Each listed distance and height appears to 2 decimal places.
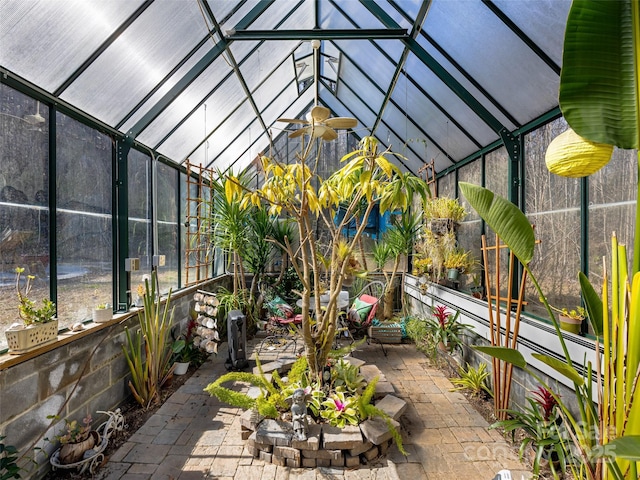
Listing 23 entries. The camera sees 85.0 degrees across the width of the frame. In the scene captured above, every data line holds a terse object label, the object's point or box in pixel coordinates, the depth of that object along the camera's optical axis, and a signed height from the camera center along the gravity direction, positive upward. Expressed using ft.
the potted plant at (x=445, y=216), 15.24 +0.98
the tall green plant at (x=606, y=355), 3.92 -1.36
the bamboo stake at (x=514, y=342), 8.74 -2.64
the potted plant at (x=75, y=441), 7.35 -4.39
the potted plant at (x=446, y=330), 13.04 -3.49
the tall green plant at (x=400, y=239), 19.36 -0.02
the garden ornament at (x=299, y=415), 7.91 -4.03
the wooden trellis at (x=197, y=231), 17.08 +0.44
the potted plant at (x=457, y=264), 15.01 -1.10
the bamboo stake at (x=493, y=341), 9.73 -3.03
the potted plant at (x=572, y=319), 8.20 -1.93
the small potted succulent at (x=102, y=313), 9.55 -2.02
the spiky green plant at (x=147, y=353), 10.43 -3.48
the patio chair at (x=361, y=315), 16.34 -3.59
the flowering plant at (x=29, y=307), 7.16 -1.41
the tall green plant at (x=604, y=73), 3.69 +1.82
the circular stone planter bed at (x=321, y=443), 7.89 -4.68
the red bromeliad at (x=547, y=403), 7.80 -3.72
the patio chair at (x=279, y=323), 15.52 -3.89
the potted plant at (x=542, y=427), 7.20 -4.19
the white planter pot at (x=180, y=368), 12.73 -4.69
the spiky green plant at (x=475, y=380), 11.20 -4.64
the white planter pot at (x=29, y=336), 6.79 -1.94
